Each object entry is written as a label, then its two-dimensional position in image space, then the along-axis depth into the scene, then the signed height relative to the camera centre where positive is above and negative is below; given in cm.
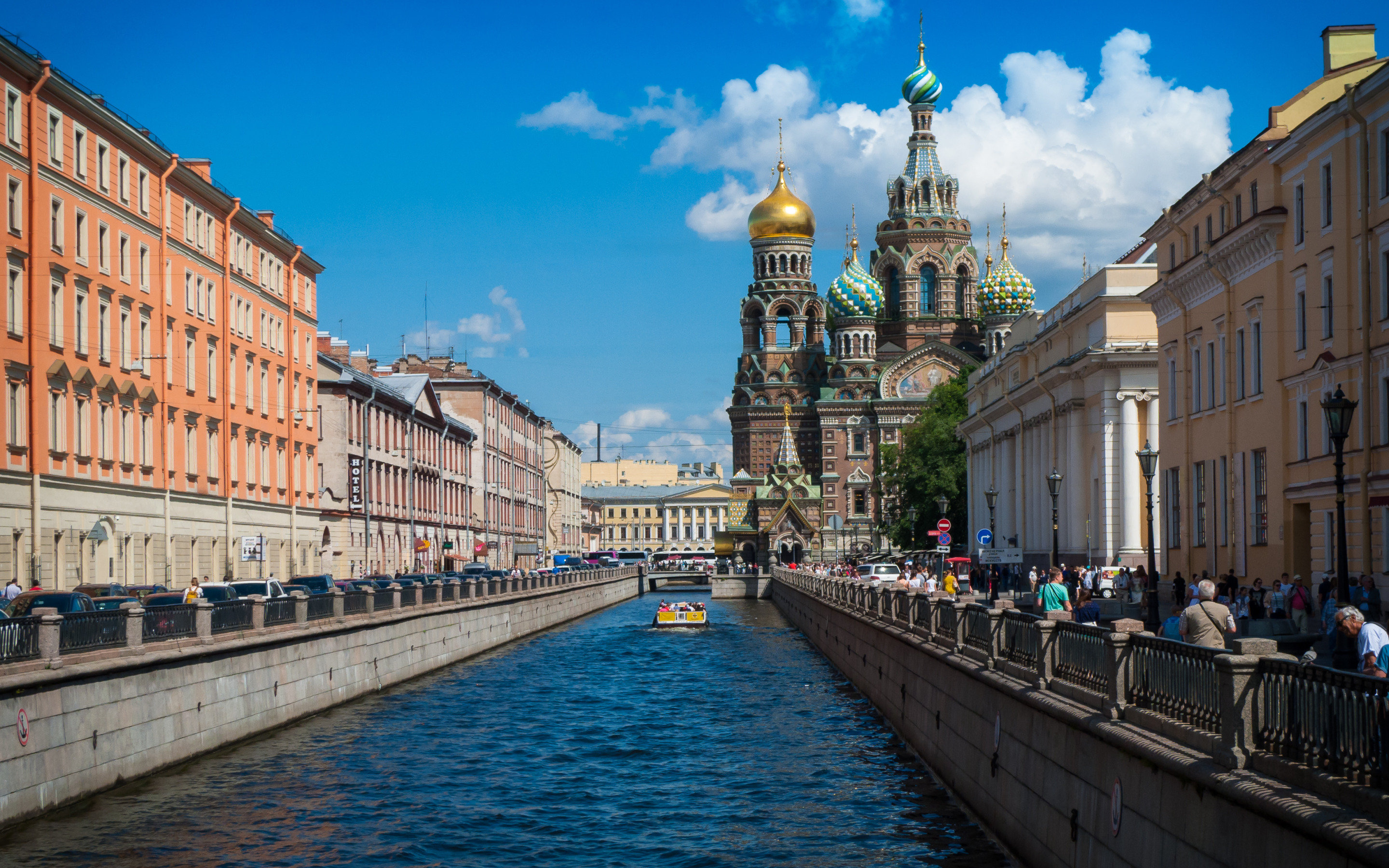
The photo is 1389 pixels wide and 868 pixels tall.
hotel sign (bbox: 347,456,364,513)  6925 +91
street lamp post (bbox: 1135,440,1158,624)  3144 +42
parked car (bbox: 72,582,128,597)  3434 -177
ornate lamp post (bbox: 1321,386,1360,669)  2427 +96
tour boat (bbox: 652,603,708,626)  7188 -527
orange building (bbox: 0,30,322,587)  4000 +452
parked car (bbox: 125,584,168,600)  3550 -189
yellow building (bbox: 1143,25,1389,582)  3428 +404
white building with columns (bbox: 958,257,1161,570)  5828 +319
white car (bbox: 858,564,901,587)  7343 -361
